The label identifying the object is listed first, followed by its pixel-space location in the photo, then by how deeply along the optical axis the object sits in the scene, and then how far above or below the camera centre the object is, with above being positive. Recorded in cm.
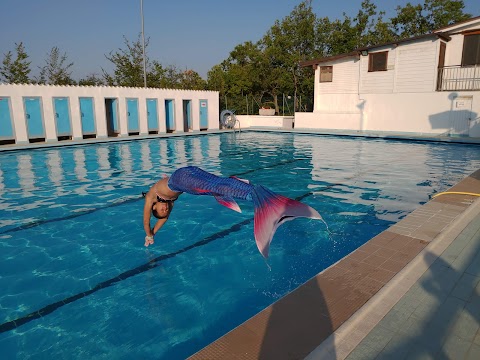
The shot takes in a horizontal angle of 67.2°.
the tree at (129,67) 3209 +384
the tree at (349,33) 3272 +683
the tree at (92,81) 3341 +285
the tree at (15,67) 2800 +343
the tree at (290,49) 3058 +529
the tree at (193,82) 3247 +260
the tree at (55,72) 3125 +338
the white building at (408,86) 1991 +142
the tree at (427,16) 3372 +862
